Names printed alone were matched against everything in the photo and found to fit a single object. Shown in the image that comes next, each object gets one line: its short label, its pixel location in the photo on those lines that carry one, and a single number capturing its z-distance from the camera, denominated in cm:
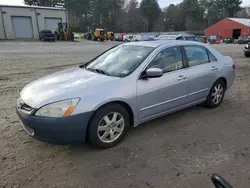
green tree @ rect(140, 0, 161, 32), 7262
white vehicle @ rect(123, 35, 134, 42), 4128
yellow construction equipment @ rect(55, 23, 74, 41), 3425
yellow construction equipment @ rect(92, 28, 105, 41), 3819
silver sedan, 283
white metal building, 3444
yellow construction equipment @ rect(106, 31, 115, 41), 4307
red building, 5134
